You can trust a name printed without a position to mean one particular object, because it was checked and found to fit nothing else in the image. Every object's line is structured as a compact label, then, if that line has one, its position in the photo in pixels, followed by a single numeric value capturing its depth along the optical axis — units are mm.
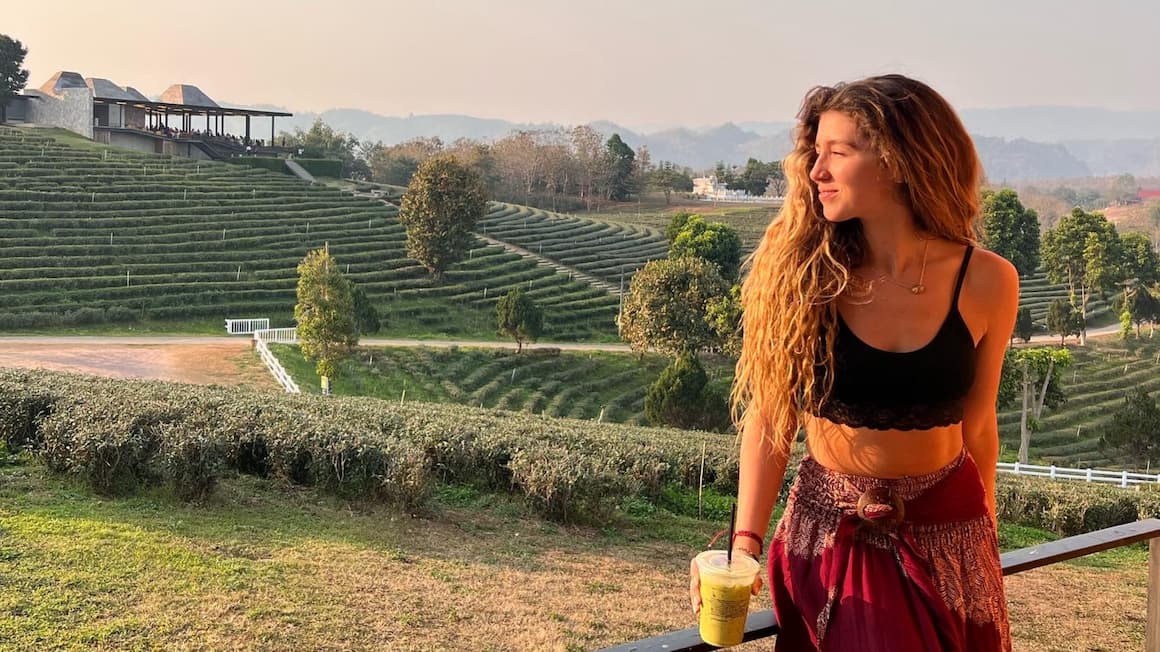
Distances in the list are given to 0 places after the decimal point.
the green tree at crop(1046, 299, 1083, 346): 32875
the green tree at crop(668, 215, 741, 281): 34250
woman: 1795
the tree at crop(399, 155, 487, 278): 35062
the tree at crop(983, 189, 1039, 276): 38906
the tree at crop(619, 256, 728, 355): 25734
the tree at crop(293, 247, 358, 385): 22203
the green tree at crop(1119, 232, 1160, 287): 38062
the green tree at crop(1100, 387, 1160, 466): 22797
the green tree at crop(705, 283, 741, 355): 24922
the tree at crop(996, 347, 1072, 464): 24078
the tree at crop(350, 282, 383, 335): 27922
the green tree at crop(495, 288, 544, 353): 28531
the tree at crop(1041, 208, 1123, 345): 37125
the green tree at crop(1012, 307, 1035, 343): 31625
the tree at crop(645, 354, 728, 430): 22438
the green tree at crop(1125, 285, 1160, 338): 37406
